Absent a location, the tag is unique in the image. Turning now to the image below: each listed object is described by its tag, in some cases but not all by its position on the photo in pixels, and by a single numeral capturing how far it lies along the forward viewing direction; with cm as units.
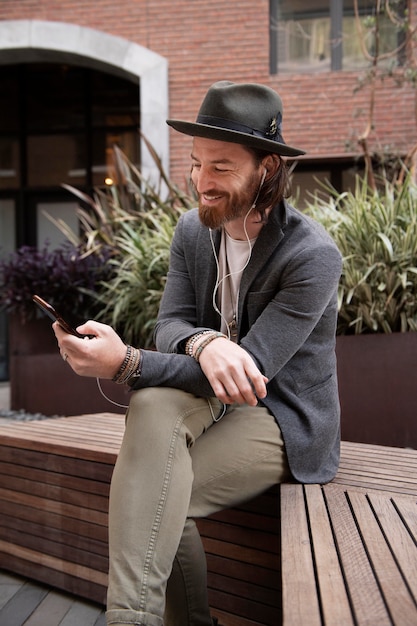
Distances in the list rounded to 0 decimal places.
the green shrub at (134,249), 411
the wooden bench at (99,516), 171
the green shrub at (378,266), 328
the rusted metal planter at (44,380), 450
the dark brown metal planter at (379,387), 302
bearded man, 141
